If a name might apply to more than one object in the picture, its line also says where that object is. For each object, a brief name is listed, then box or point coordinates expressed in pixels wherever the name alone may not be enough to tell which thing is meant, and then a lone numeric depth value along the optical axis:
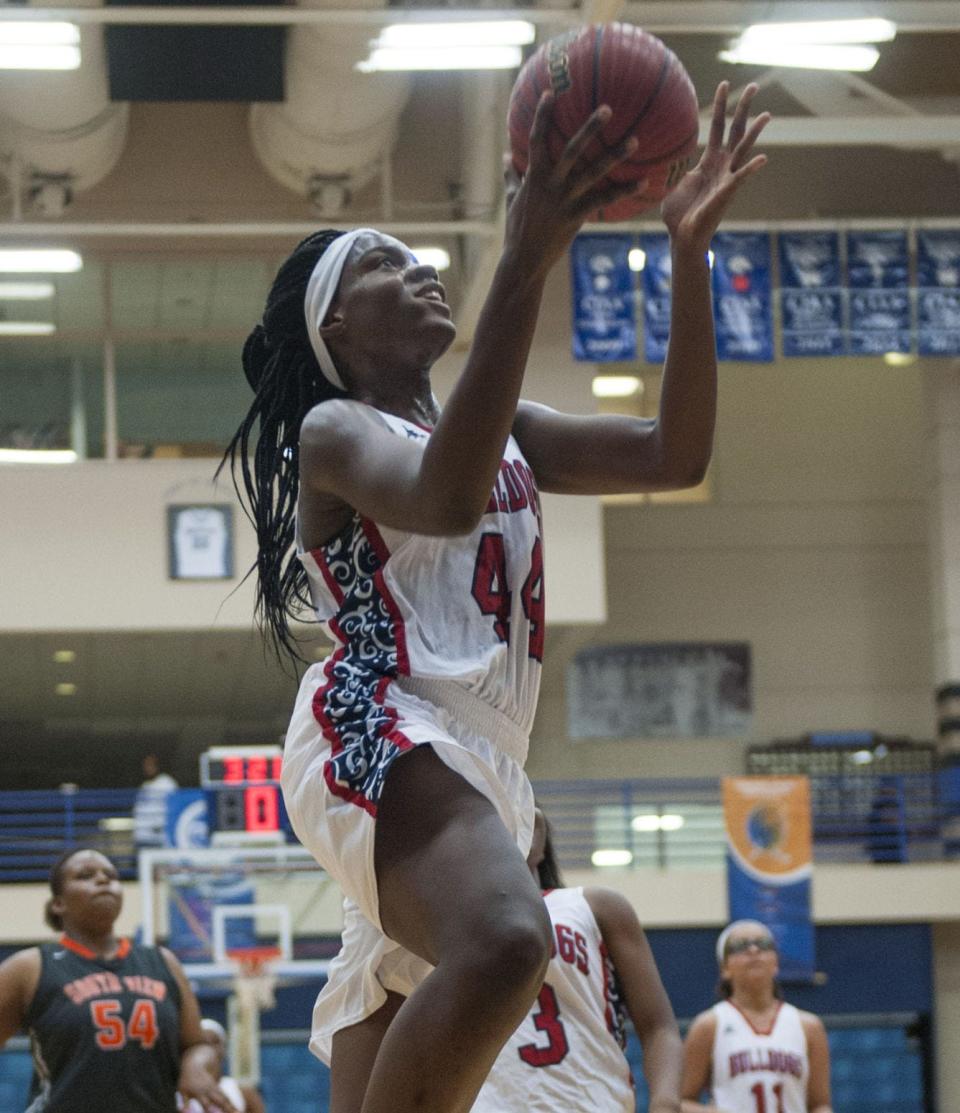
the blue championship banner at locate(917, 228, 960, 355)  16.28
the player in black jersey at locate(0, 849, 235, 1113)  6.17
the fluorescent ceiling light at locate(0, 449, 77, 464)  17.72
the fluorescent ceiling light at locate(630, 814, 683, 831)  21.95
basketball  3.19
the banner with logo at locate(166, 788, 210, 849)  15.82
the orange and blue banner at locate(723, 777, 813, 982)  16.50
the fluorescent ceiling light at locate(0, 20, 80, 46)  13.05
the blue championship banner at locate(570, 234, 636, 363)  16.05
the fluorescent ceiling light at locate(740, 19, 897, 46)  13.51
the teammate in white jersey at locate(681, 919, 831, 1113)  8.33
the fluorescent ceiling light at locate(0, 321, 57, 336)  17.75
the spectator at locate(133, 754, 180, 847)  17.12
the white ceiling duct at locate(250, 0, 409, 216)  14.59
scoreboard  14.70
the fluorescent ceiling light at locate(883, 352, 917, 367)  22.24
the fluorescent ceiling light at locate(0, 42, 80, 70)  13.21
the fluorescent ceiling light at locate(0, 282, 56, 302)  17.62
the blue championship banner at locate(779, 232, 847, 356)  16.34
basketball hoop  14.12
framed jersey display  17.69
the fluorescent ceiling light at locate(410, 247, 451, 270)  17.16
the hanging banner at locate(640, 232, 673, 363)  15.64
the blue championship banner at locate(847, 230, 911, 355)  16.30
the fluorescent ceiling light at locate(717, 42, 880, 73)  13.78
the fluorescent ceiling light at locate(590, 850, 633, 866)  21.41
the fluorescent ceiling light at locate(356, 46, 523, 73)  13.38
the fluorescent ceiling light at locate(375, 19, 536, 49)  13.05
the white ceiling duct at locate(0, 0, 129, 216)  15.01
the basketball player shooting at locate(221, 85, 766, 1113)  2.90
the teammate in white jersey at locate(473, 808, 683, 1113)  4.81
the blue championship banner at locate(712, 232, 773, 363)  16.11
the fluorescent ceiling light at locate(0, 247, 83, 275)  16.72
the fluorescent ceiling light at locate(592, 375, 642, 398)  21.52
